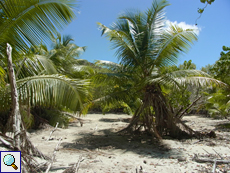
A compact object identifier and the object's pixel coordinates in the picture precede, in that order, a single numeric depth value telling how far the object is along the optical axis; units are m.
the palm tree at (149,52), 7.27
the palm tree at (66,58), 9.73
